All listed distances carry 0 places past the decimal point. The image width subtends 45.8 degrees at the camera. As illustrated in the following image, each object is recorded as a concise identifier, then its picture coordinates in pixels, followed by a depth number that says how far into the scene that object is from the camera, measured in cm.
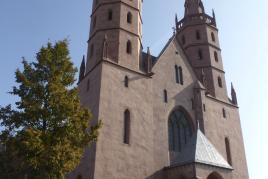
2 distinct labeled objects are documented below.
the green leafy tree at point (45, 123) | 1334
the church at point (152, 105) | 2136
